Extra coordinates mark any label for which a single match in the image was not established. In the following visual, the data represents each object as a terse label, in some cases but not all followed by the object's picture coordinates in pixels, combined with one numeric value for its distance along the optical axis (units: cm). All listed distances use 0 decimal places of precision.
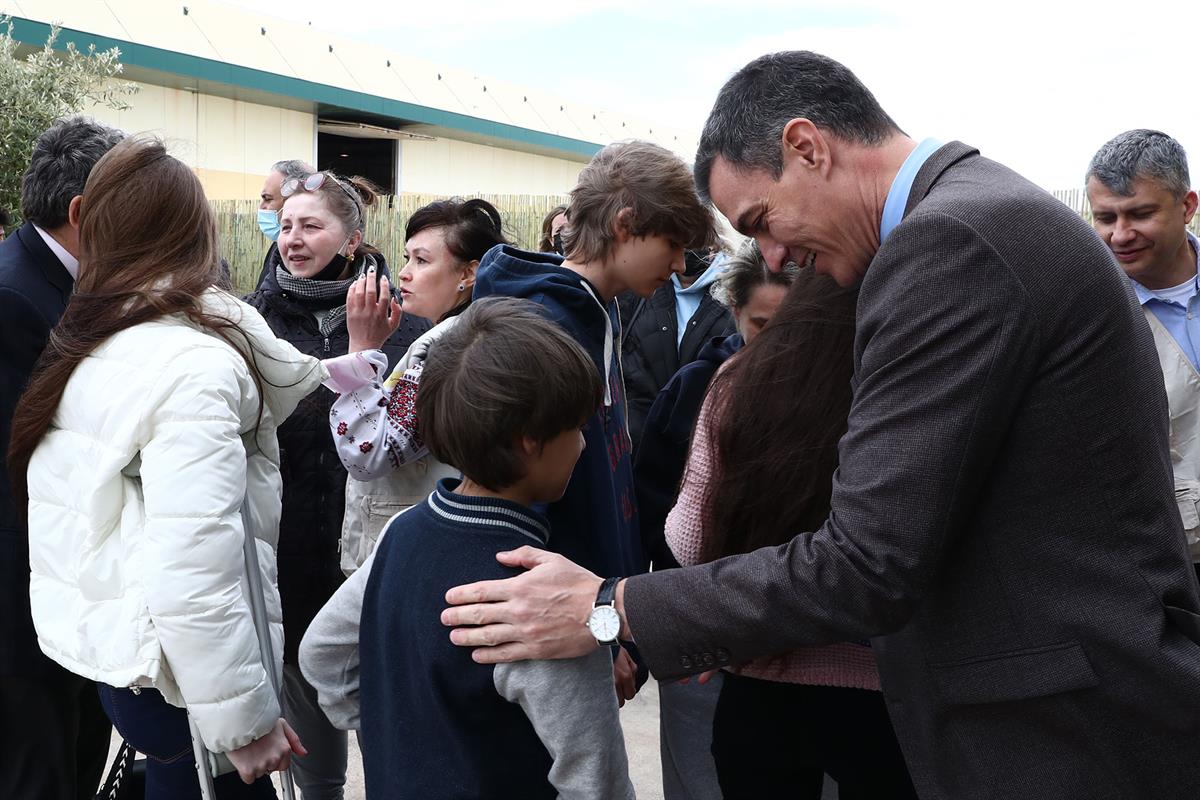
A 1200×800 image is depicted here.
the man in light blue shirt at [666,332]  449
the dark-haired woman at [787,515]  186
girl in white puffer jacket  193
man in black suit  246
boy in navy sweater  161
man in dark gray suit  140
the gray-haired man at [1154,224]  327
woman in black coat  299
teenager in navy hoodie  218
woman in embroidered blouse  261
